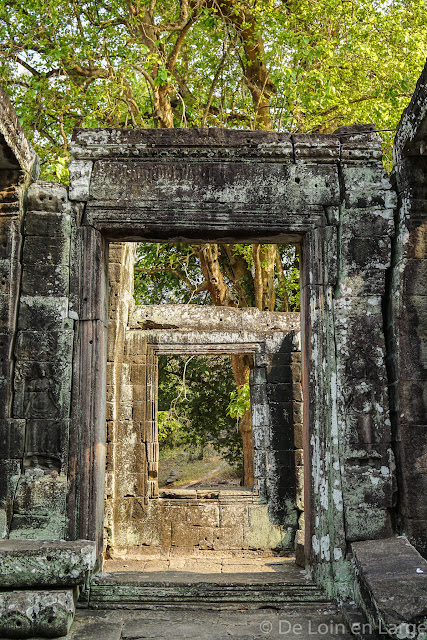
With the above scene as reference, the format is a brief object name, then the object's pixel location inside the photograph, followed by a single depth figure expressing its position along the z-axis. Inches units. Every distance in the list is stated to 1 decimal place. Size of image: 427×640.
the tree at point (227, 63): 431.2
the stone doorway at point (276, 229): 205.0
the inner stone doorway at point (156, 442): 356.2
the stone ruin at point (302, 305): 199.9
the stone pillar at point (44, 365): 200.4
